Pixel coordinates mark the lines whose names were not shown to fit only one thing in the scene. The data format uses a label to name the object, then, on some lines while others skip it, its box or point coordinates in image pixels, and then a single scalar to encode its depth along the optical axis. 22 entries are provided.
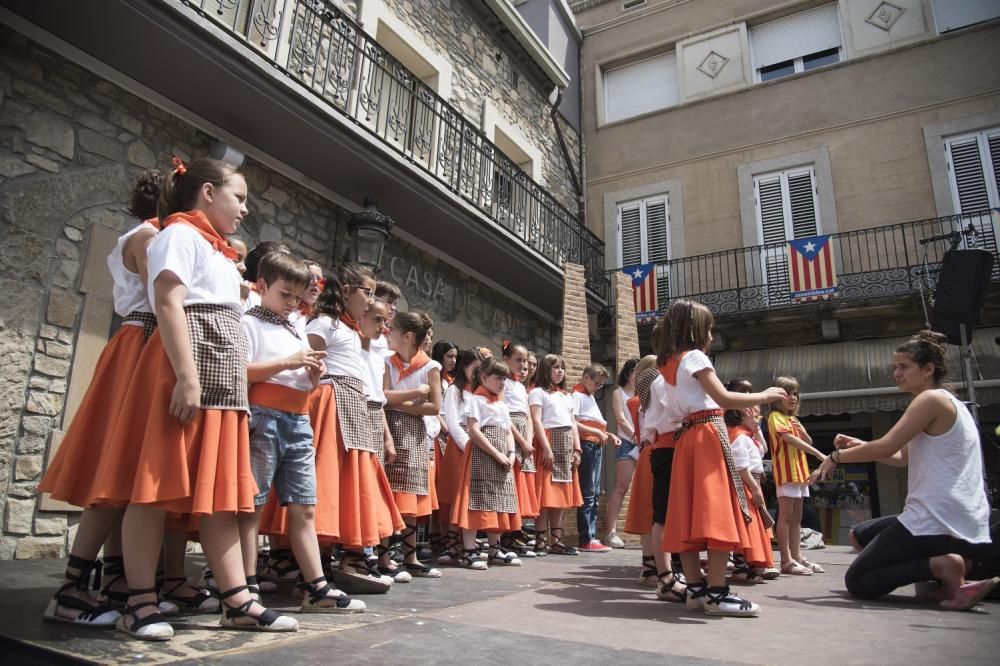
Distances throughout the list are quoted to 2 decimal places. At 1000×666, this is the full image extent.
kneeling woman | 3.38
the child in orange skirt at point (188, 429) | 2.09
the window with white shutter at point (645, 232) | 13.59
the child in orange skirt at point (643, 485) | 3.71
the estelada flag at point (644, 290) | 12.95
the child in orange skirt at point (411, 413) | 4.01
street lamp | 6.84
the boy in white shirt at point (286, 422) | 2.60
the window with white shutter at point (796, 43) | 13.02
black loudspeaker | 5.97
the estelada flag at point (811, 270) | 11.60
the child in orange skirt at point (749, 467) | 3.27
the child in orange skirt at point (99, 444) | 2.24
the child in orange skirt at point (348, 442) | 3.06
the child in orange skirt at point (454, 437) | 5.08
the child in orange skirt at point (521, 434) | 5.52
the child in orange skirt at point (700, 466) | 2.91
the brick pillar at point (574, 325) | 9.03
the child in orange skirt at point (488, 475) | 4.75
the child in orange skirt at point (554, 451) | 5.86
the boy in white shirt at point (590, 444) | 6.83
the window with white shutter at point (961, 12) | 11.73
